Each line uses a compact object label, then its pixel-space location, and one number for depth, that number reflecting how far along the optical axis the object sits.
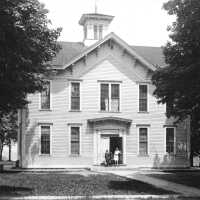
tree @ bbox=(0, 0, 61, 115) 17.25
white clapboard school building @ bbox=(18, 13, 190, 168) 36.44
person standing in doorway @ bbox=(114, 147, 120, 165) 36.83
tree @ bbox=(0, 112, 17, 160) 58.31
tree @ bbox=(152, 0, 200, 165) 22.11
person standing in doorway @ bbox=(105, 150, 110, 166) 36.47
